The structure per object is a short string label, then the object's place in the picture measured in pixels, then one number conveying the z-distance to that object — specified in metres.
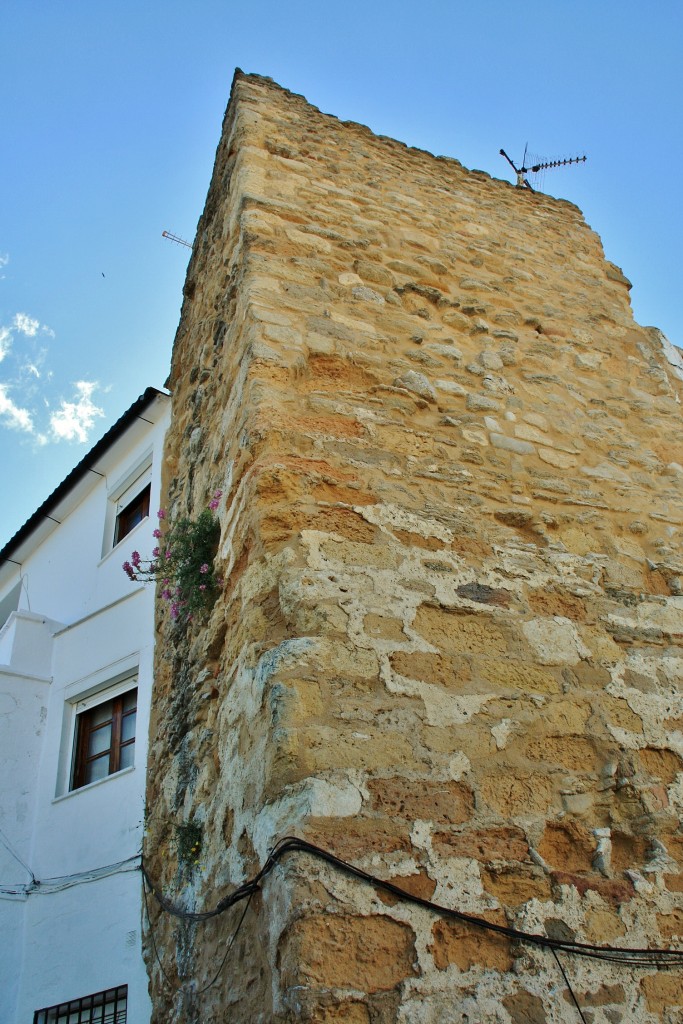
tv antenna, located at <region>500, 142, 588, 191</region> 6.49
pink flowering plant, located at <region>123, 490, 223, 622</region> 3.16
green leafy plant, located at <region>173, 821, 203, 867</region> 2.79
